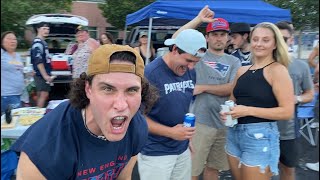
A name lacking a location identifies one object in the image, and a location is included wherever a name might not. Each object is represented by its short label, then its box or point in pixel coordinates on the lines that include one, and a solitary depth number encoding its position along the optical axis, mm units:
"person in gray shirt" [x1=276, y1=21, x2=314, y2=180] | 2004
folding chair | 3410
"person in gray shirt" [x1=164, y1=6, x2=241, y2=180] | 2104
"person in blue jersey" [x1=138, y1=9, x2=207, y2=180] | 1664
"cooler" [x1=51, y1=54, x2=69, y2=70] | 4787
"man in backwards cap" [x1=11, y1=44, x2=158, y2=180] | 911
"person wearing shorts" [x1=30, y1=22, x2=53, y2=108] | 2787
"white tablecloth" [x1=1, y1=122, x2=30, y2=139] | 2104
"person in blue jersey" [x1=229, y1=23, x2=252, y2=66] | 2780
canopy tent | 4255
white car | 4441
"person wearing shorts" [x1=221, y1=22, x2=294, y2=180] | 1583
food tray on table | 2134
